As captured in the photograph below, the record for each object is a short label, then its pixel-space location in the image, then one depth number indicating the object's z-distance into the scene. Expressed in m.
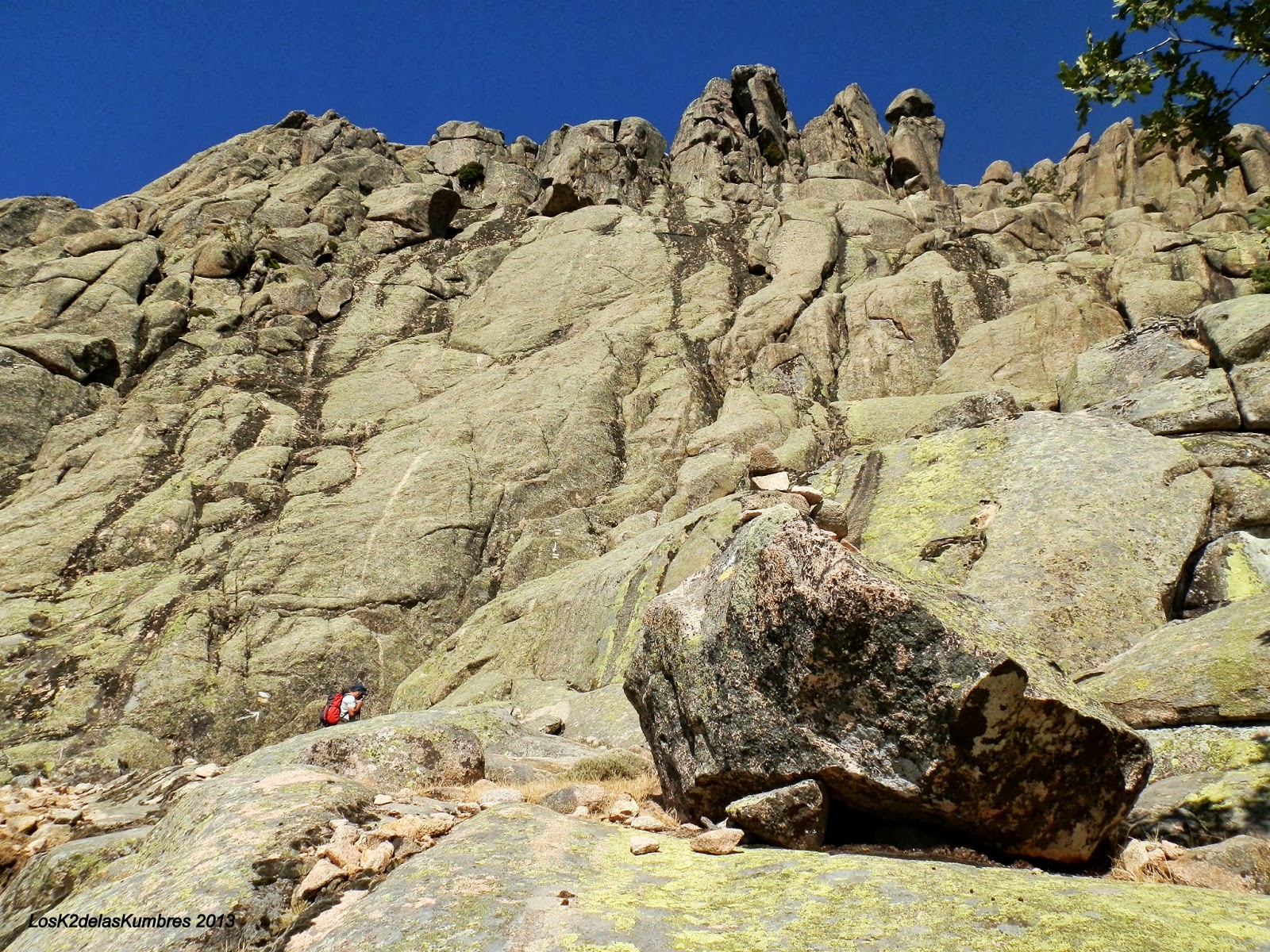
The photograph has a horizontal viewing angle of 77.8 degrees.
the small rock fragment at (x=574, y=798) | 11.23
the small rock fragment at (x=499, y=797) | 10.61
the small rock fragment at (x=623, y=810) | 10.51
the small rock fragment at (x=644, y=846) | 8.43
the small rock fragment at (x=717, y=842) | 8.52
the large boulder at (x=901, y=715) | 8.43
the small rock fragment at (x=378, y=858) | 7.84
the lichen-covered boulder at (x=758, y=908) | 5.70
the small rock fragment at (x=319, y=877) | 7.48
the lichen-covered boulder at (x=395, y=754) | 12.85
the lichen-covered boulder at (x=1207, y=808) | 8.74
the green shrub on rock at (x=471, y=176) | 75.12
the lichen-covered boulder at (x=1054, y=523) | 16.75
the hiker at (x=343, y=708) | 25.28
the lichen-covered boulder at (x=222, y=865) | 7.05
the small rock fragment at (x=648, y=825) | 10.23
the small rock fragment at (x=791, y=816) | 9.03
